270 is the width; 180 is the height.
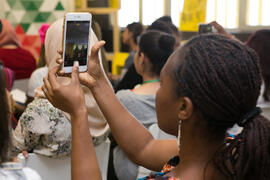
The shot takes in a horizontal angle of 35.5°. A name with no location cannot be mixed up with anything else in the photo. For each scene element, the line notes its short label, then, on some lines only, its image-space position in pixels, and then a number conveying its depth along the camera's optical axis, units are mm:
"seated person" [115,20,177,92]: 3303
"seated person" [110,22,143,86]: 4727
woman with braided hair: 967
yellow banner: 3803
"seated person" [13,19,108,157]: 1874
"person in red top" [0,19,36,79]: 3811
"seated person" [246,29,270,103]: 3107
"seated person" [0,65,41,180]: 940
